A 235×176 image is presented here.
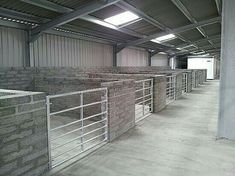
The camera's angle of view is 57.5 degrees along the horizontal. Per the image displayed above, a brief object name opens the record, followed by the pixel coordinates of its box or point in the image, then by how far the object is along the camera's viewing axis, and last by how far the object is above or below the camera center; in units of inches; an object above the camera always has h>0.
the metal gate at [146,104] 250.1 -34.8
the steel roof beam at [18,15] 236.3 +74.1
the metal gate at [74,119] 138.2 -45.4
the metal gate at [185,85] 493.0 -17.3
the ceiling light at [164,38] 564.6 +105.2
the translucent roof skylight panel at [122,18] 319.4 +93.5
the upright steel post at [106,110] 162.6 -28.9
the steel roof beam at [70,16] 239.1 +76.8
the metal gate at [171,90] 376.5 -22.6
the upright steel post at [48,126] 113.6 -26.1
